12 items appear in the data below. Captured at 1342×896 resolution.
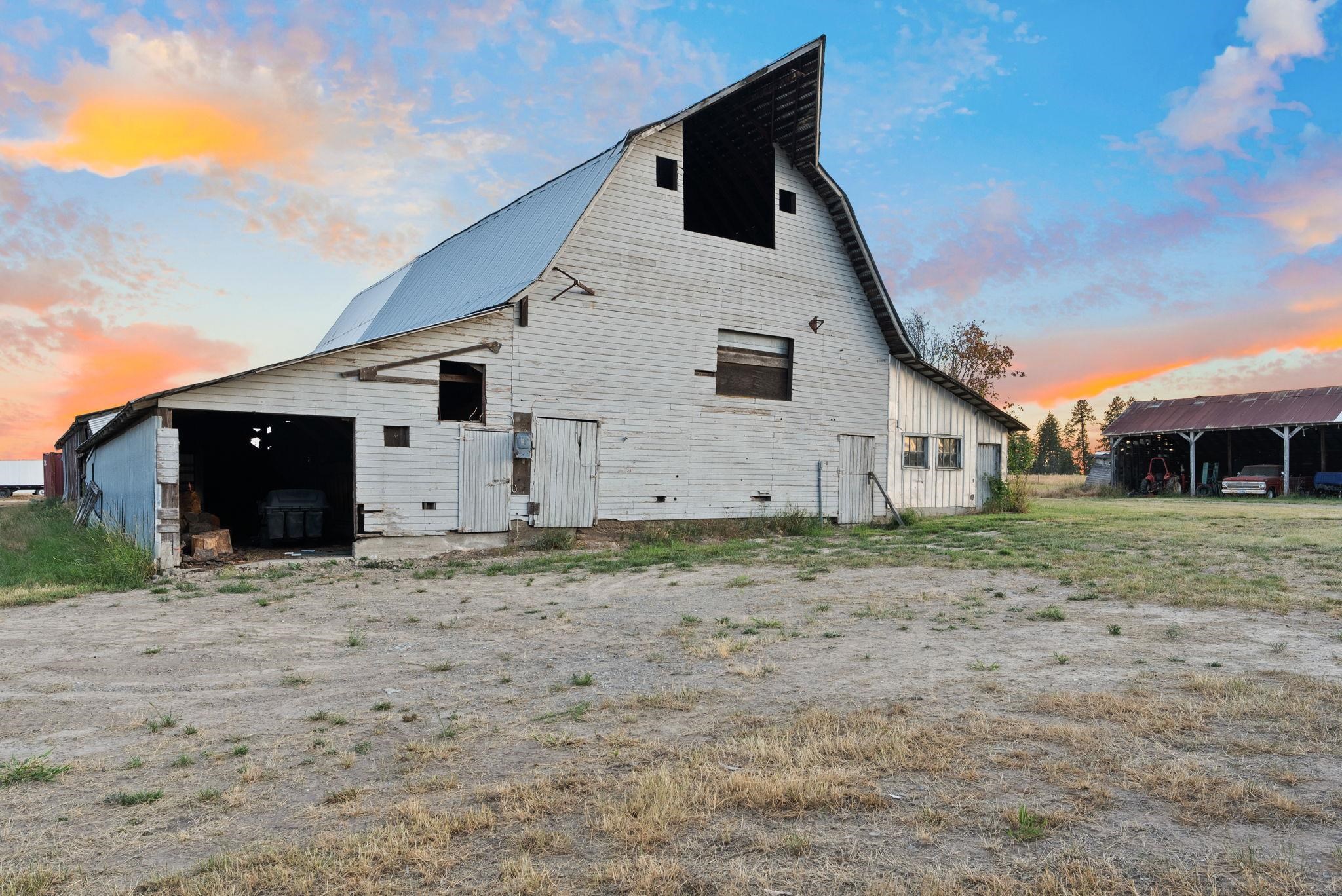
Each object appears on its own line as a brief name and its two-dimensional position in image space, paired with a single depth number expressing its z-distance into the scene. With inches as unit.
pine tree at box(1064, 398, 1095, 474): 4328.2
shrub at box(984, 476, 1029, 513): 946.7
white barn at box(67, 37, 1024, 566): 574.9
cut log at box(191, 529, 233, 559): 550.0
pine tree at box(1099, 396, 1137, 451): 4148.6
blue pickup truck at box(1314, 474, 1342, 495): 1432.1
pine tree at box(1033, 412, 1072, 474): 4409.5
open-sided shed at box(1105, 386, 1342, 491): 1509.6
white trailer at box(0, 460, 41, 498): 2373.3
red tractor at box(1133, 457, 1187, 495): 1653.3
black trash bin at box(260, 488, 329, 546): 688.4
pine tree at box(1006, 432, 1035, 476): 1067.9
